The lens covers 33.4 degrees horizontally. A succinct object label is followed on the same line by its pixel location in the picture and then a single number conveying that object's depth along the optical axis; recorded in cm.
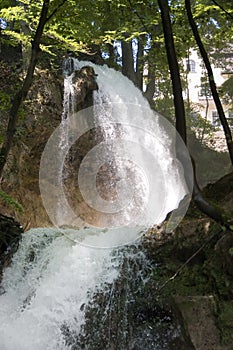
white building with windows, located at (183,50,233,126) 3325
